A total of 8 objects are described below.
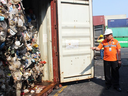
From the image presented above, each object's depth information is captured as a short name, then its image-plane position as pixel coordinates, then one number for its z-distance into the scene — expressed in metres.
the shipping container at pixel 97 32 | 9.82
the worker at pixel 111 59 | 3.87
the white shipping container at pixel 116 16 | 29.17
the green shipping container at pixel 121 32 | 19.35
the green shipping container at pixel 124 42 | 18.70
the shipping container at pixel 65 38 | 4.01
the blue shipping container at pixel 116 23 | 21.63
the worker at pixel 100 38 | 8.98
